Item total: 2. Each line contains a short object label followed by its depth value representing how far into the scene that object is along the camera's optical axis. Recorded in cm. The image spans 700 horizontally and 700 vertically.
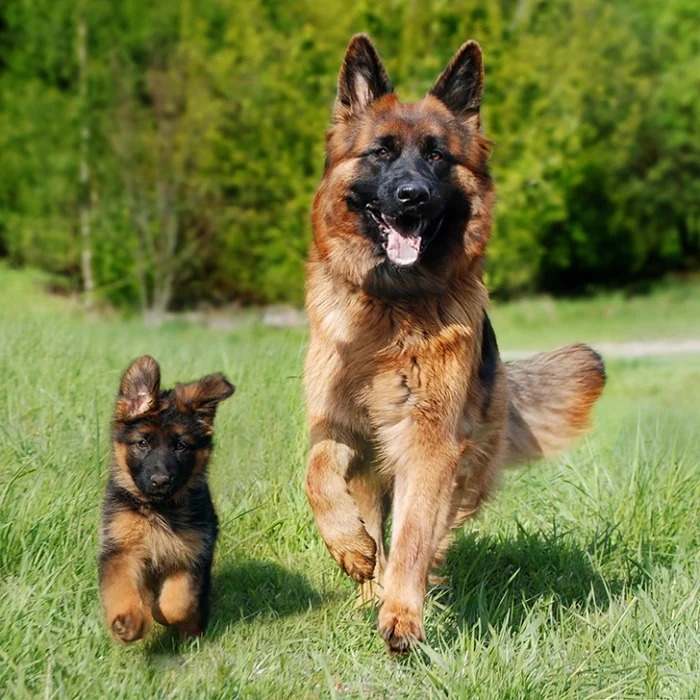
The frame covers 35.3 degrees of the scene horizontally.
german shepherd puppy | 480
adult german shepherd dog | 497
